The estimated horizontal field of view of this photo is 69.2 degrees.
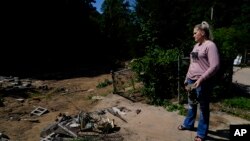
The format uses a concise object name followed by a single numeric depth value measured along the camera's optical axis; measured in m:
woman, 3.06
